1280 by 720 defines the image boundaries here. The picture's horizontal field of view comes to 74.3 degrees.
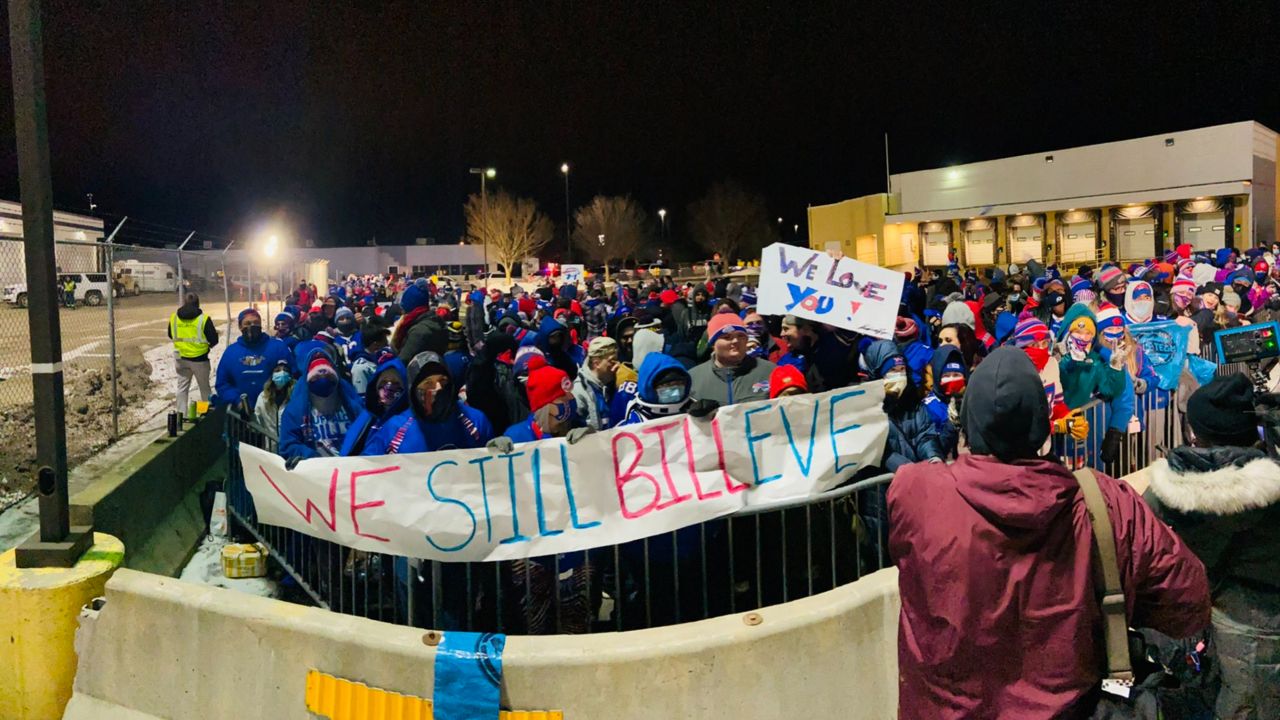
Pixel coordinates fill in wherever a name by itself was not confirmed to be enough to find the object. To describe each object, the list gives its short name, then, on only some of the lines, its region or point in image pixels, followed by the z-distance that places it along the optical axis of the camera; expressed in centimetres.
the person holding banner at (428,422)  504
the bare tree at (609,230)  8612
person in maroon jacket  249
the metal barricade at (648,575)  426
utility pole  431
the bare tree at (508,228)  8125
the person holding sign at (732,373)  612
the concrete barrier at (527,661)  350
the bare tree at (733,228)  8719
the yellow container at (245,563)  644
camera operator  291
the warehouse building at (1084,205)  4266
